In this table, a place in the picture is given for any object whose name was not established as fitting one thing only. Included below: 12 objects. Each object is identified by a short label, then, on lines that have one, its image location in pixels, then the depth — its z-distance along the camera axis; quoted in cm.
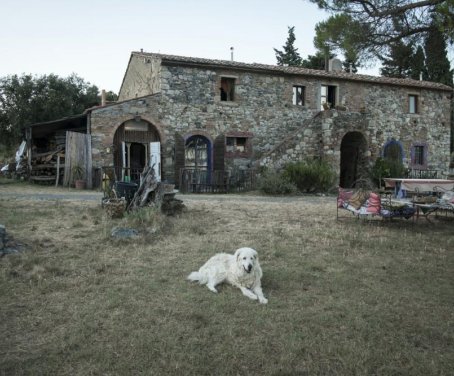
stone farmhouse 1523
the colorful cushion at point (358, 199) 802
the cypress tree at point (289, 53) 3300
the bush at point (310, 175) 1463
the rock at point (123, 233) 628
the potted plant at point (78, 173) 1458
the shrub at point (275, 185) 1382
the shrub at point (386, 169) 1708
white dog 414
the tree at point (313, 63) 2868
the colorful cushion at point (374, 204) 756
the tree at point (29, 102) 2286
